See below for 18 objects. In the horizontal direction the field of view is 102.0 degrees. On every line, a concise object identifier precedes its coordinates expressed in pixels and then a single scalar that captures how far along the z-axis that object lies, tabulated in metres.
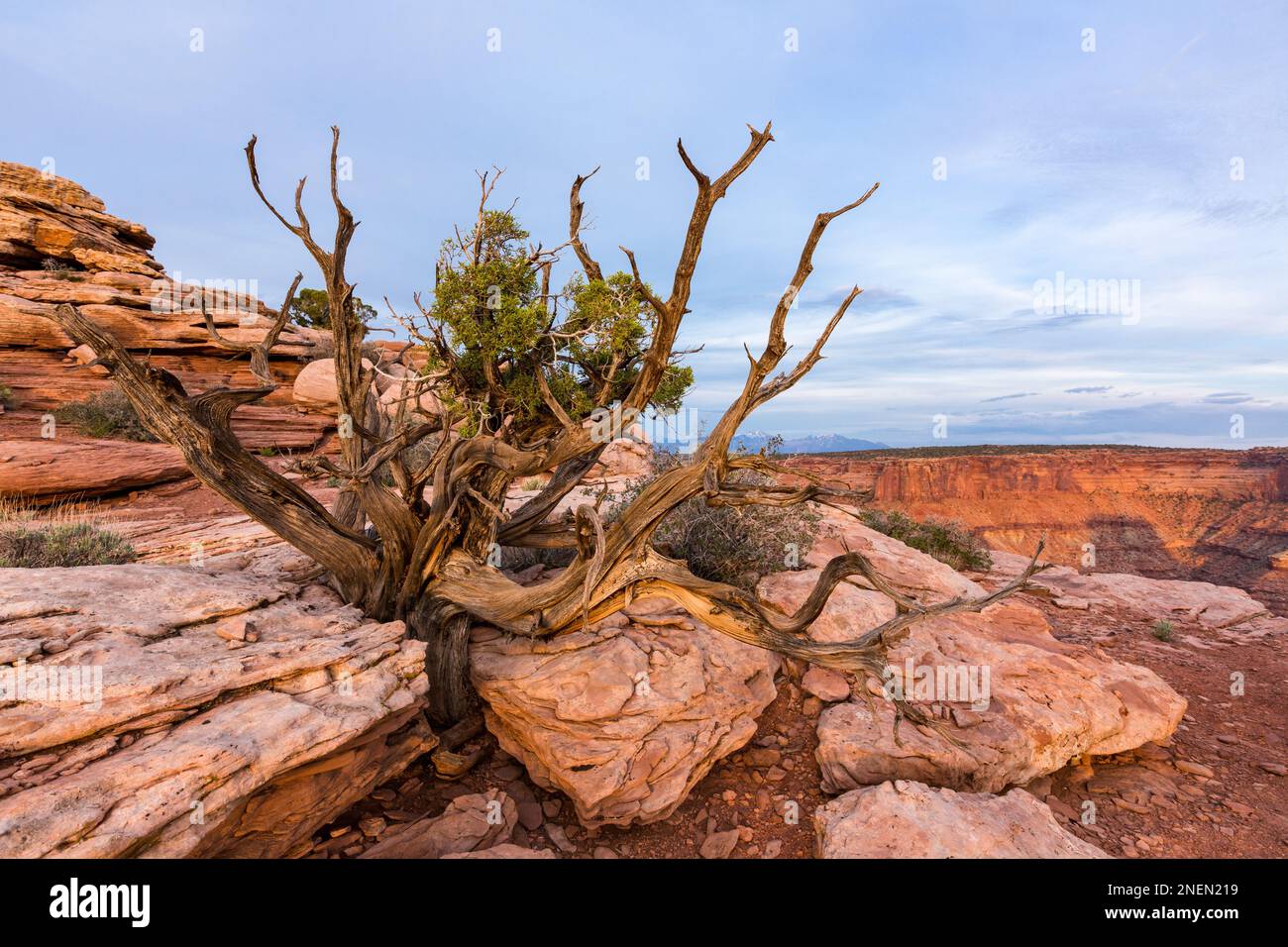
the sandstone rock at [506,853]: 3.99
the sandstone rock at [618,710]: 4.95
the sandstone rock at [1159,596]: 10.00
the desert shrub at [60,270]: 20.20
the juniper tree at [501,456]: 4.31
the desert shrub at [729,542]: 7.16
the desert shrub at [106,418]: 14.60
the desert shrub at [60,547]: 5.87
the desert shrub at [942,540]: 12.31
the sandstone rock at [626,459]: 16.97
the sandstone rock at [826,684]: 6.07
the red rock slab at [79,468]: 10.30
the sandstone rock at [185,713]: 2.83
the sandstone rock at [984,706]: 5.17
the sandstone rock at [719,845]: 4.75
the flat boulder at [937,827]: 3.99
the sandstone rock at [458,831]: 4.25
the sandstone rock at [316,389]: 20.30
